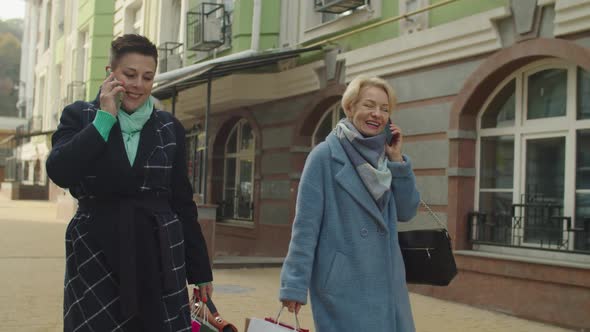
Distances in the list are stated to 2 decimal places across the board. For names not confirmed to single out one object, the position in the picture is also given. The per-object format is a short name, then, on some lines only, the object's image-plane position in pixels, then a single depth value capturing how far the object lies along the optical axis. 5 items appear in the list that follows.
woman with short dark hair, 3.02
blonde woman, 3.40
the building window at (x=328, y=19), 10.98
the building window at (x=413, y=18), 9.85
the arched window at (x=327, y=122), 12.59
